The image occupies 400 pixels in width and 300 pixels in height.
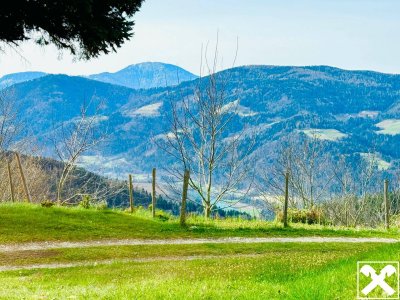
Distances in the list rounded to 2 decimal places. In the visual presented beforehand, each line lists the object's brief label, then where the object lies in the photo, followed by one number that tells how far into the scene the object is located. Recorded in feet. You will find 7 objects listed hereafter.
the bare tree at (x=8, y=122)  173.74
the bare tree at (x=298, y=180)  184.81
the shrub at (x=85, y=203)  96.43
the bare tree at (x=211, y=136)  104.99
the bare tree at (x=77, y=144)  134.79
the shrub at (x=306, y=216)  112.47
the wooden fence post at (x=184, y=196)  86.79
